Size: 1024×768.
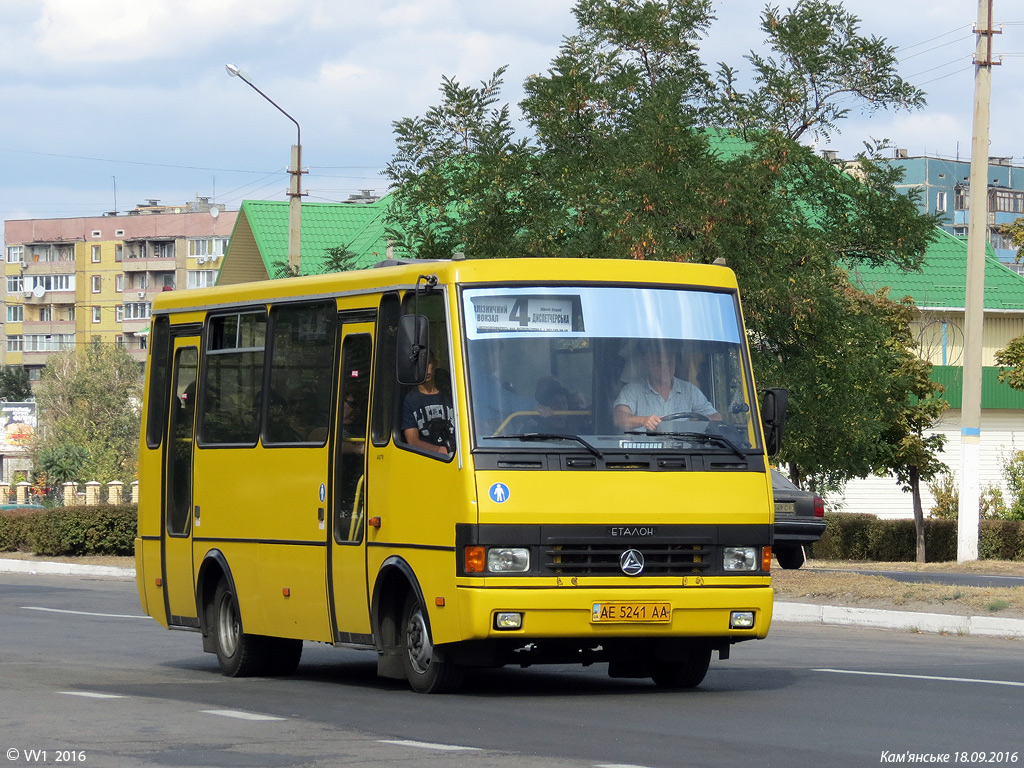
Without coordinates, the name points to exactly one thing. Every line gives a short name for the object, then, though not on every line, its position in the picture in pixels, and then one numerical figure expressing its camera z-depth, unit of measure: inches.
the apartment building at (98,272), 6294.3
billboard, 4619.6
